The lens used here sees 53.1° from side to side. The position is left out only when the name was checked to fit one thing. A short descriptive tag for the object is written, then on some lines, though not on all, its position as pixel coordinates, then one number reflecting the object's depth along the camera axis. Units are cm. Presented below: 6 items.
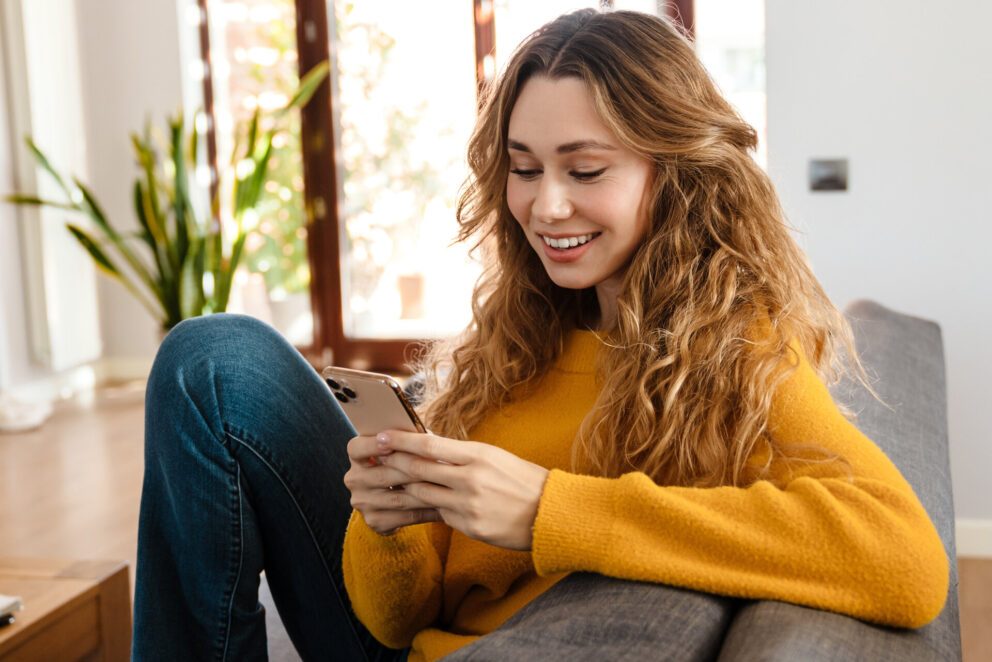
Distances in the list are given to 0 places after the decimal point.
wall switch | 253
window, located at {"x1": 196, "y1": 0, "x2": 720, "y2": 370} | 440
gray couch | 72
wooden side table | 132
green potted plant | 398
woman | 90
